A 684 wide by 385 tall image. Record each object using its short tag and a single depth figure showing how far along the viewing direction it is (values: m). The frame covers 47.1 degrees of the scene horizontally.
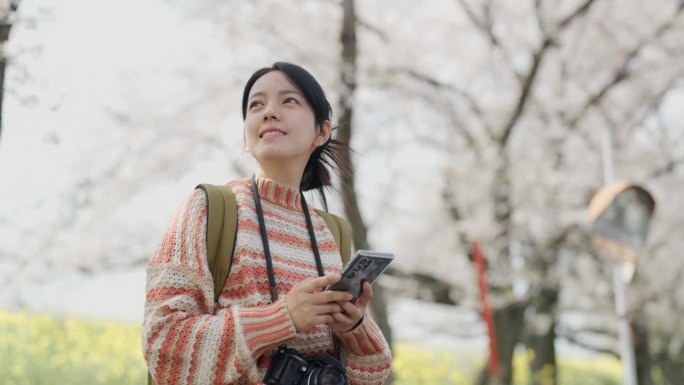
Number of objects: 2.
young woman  1.58
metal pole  7.16
